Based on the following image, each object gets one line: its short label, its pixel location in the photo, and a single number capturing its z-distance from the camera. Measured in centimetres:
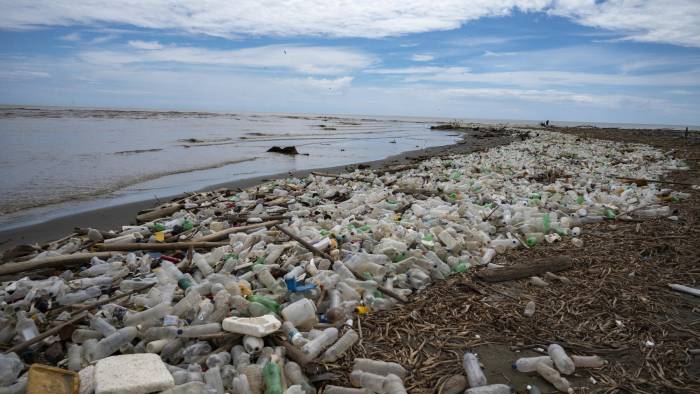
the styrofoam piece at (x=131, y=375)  202
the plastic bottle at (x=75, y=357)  236
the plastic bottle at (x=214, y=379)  221
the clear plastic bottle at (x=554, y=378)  232
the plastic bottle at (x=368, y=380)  235
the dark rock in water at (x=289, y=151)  1816
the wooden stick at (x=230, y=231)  481
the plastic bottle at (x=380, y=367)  250
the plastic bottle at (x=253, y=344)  253
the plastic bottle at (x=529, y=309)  316
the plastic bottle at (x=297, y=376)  233
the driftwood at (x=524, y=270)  383
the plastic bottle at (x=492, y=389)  229
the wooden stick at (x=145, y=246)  442
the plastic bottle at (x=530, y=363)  251
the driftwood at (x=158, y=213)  677
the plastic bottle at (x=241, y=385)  222
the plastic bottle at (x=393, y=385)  228
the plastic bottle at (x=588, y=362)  251
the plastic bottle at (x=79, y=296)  313
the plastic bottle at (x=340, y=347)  262
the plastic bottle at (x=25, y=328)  260
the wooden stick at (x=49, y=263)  384
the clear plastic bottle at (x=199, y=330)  263
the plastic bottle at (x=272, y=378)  223
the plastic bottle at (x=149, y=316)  278
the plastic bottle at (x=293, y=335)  264
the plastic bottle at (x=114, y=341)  247
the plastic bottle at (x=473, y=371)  240
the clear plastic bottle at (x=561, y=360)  247
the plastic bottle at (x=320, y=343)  259
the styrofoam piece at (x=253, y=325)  256
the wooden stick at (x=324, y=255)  344
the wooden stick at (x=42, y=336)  240
